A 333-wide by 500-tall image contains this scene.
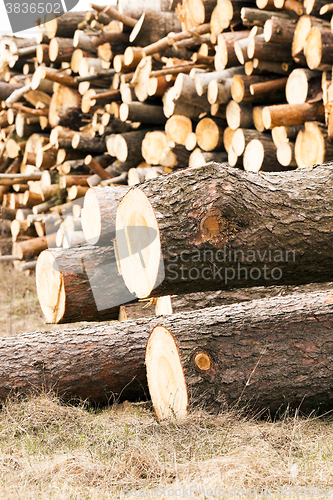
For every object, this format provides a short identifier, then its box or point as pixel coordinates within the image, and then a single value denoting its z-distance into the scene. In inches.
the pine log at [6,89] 645.9
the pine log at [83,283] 280.1
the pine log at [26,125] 608.7
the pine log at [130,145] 452.8
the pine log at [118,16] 454.0
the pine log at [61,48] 552.7
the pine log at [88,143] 506.0
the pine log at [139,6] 464.8
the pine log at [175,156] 410.9
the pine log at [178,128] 405.5
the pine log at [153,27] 446.9
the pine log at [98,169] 466.8
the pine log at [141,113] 437.1
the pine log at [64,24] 554.6
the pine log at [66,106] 550.3
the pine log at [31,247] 577.0
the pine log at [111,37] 472.4
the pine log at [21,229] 615.1
